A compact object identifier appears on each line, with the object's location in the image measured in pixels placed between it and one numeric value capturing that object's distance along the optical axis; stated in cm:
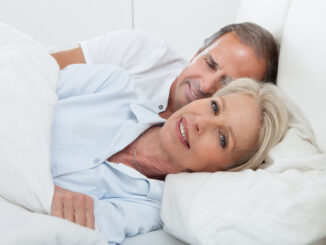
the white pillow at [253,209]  72
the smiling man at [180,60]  132
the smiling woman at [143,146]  96
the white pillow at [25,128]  80
